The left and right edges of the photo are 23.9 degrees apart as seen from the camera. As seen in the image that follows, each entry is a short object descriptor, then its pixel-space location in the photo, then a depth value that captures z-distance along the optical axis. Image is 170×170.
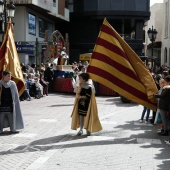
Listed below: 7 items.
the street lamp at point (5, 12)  16.39
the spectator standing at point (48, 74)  21.64
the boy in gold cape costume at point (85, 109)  9.63
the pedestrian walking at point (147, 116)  12.26
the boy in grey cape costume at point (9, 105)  9.80
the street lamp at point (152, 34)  24.72
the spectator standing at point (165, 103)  9.64
